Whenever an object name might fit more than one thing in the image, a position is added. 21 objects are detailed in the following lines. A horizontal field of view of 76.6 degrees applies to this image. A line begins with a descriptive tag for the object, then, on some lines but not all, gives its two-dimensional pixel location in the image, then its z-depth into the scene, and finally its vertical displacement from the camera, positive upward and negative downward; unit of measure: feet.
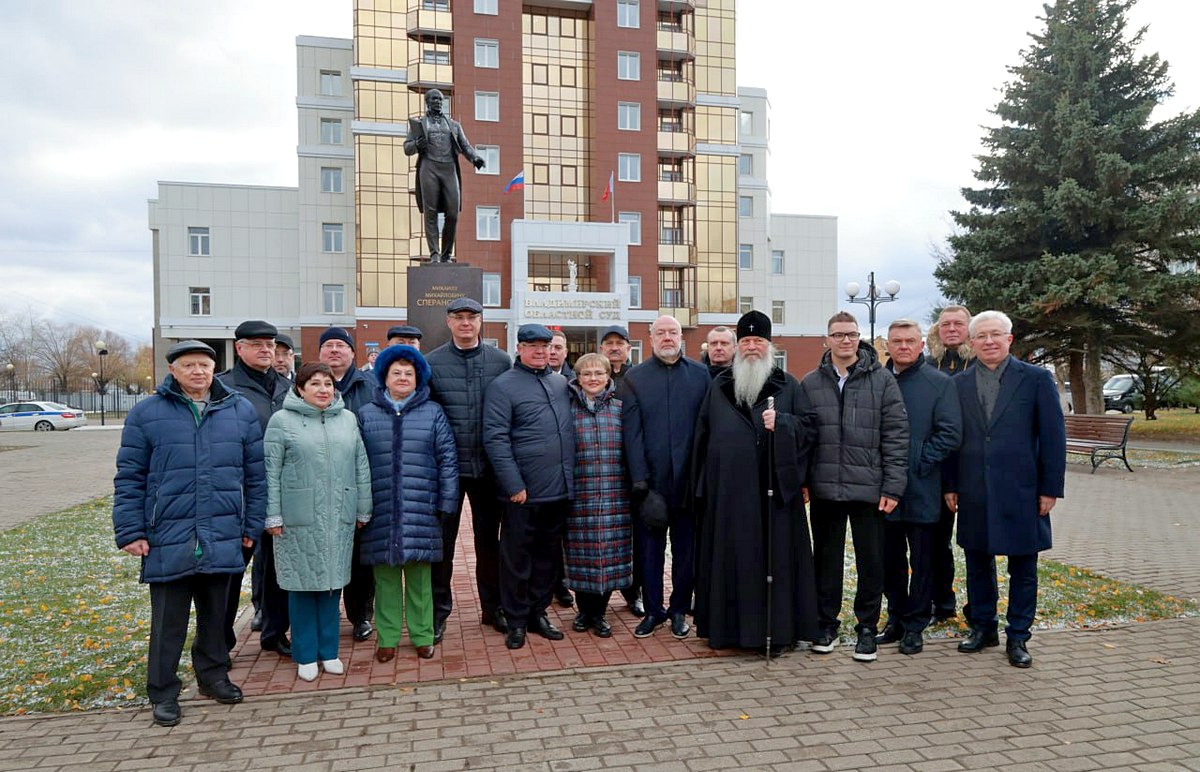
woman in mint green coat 14.46 -2.36
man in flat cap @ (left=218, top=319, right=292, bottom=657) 16.07 -0.42
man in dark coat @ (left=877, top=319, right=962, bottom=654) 16.61 -2.39
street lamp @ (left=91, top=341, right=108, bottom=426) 117.08 +4.35
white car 105.50 -5.18
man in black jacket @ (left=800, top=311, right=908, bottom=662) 15.97 -1.82
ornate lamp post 78.48 +8.74
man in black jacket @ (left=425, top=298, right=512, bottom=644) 17.54 -1.35
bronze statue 36.96 +10.64
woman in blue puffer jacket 15.51 -2.28
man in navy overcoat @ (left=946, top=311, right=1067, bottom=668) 15.97 -2.10
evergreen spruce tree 61.41 +14.23
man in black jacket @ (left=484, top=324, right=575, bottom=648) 16.75 -1.97
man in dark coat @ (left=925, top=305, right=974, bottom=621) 17.51 +0.35
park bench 47.11 -3.77
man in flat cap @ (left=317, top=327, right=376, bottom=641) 17.02 -0.27
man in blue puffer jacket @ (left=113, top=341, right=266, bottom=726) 13.03 -2.21
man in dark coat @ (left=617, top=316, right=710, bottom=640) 17.12 -1.76
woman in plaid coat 17.34 -2.88
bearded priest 15.85 -2.72
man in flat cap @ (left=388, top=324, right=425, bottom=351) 18.99 +1.12
